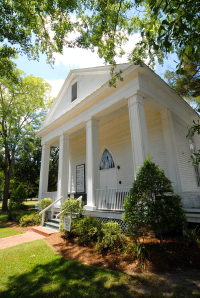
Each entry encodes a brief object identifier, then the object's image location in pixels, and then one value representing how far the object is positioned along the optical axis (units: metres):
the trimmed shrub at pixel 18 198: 15.11
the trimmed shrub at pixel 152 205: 4.06
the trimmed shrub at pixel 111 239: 4.83
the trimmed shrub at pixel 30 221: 9.61
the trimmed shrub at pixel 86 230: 5.72
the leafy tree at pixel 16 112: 16.48
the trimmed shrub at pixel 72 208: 6.81
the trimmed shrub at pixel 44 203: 9.95
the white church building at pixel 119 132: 6.40
